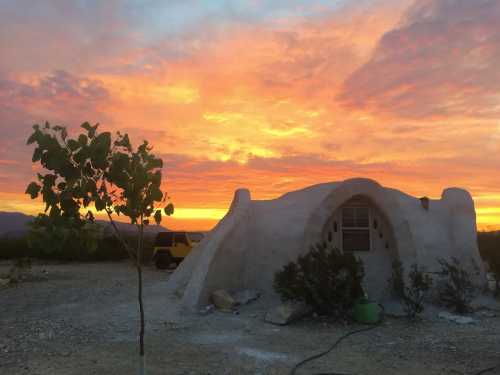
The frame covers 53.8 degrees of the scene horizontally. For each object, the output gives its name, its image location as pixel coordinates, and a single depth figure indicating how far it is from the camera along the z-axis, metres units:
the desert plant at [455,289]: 12.22
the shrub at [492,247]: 13.63
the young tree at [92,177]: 6.16
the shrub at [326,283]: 11.27
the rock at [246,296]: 12.90
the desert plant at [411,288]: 11.55
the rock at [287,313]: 10.95
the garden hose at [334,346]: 7.78
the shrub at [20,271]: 19.38
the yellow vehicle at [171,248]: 23.89
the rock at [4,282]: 18.41
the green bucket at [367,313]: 11.16
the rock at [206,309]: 12.15
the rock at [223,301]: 12.41
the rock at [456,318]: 11.34
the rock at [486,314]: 12.08
